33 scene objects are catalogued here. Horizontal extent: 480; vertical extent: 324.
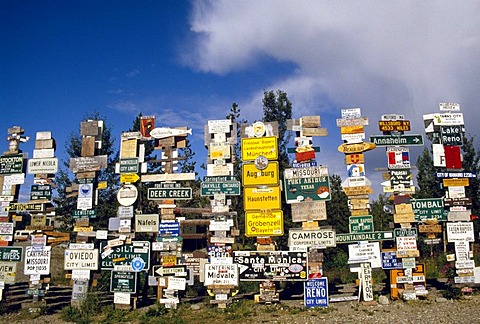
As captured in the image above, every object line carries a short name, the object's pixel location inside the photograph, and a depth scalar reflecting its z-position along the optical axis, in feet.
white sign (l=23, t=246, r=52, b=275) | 52.80
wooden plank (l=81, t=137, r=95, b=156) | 55.11
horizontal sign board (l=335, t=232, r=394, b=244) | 50.03
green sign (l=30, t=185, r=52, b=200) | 54.44
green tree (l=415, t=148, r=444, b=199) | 111.34
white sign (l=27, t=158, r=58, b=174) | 55.01
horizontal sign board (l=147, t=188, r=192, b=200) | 51.90
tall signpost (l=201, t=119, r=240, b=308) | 50.19
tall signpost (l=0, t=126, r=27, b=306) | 53.62
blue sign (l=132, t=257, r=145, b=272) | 51.24
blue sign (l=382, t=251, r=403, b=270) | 50.14
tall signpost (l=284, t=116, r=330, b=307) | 49.57
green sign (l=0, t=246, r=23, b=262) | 53.57
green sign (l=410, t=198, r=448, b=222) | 51.47
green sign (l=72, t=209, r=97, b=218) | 53.09
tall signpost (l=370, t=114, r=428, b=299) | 50.08
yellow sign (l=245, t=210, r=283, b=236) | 50.44
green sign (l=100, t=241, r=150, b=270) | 51.62
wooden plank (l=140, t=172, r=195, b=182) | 51.75
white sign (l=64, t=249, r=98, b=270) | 52.01
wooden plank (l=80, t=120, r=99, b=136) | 55.42
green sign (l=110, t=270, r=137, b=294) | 50.75
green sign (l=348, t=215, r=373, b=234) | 50.34
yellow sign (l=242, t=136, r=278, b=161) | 51.65
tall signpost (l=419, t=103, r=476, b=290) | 51.29
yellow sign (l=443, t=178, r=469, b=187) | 52.37
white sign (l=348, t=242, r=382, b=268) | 49.83
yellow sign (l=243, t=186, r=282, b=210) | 51.03
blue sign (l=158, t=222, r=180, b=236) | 51.78
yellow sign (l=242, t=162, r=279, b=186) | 51.37
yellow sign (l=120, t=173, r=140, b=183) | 53.21
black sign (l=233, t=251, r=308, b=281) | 49.32
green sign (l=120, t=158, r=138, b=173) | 53.36
